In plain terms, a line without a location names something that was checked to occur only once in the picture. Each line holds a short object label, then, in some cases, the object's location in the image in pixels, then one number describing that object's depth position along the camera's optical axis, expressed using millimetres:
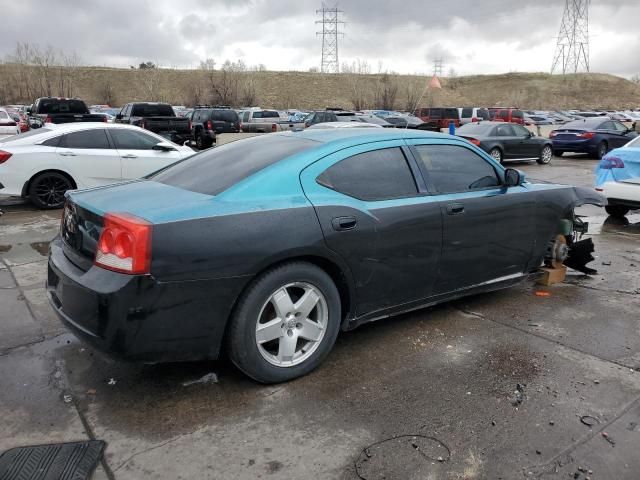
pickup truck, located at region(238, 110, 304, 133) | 25803
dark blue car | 20062
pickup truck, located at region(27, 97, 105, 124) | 22281
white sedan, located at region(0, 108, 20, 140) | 17266
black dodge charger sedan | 2980
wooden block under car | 5338
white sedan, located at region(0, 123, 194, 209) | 8969
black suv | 21609
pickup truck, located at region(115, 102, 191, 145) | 18672
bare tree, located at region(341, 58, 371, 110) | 76956
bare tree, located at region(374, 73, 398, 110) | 64438
